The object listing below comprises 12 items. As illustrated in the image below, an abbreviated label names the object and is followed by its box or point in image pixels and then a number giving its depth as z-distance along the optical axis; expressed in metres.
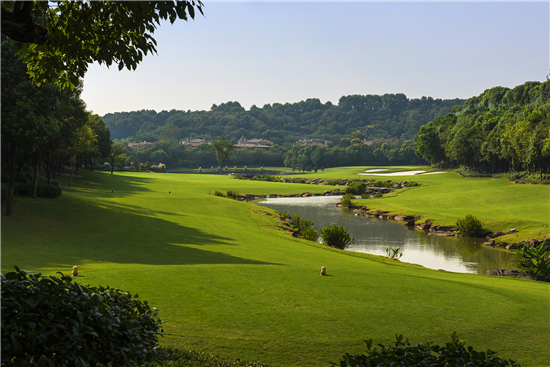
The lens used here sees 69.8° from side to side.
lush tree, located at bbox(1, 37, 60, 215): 20.44
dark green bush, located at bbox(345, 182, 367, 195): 66.50
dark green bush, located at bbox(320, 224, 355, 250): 26.98
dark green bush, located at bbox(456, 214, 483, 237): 32.78
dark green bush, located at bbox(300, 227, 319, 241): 29.25
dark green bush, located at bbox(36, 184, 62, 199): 26.25
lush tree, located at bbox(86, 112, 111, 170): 58.69
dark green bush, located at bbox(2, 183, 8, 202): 21.86
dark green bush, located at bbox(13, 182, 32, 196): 25.08
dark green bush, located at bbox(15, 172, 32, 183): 26.22
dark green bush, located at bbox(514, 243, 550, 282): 18.71
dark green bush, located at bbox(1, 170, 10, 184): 25.01
